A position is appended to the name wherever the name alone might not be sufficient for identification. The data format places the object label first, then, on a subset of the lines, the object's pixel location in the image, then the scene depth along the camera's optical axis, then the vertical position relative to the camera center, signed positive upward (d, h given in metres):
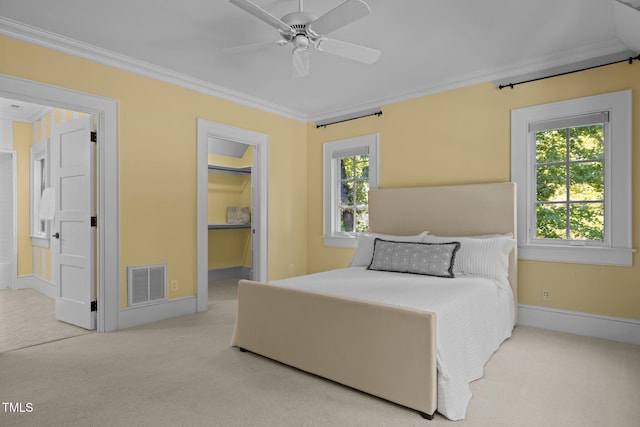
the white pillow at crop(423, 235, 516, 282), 3.16 -0.39
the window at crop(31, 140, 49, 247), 5.29 +0.37
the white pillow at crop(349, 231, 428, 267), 3.81 -0.34
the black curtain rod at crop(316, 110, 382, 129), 4.62 +1.27
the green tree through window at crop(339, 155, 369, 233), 4.91 +0.27
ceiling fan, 2.10 +1.19
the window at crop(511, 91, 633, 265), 3.09 +0.33
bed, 1.98 -0.68
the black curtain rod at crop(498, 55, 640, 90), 3.02 +1.29
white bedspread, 2.00 -0.64
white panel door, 3.39 -0.09
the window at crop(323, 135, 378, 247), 4.81 +0.39
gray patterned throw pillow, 3.21 -0.41
